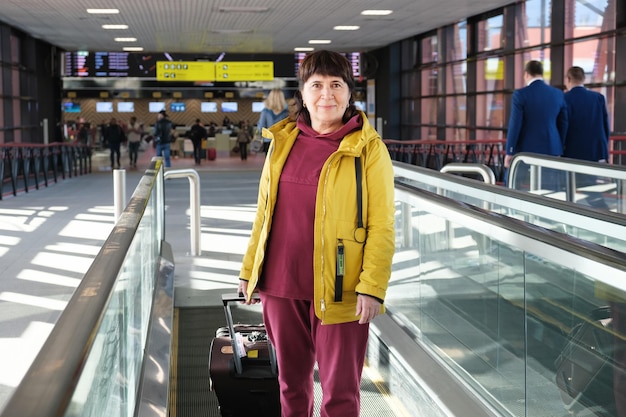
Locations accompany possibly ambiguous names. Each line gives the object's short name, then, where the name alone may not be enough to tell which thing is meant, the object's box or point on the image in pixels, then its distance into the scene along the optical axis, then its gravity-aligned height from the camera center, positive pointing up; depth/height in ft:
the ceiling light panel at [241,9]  55.88 +8.49
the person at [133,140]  87.20 +0.47
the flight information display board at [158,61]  92.17 +8.40
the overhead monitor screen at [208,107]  129.59 +5.36
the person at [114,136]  83.66 +0.85
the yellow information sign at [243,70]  92.38 +7.59
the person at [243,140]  100.24 +0.44
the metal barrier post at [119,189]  25.71 -1.26
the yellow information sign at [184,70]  92.53 +7.65
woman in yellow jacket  10.09 -1.02
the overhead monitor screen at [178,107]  128.16 +5.33
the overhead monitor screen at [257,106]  128.16 +5.37
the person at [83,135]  93.30 +1.08
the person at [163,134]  78.02 +0.92
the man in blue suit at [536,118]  26.07 +0.68
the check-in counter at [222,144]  111.75 +0.02
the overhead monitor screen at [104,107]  128.67 +5.47
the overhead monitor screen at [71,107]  124.06 +5.29
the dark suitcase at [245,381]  15.42 -4.05
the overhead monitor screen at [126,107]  129.08 +5.45
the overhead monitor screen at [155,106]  128.57 +5.52
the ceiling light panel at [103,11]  56.70 +8.50
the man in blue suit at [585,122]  26.99 +0.57
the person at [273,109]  38.29 +1.48
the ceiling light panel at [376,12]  58.29 +8.54
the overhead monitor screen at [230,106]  129.59 +5.32
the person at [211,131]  110.52 +1.62
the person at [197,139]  94.43 +0.57
